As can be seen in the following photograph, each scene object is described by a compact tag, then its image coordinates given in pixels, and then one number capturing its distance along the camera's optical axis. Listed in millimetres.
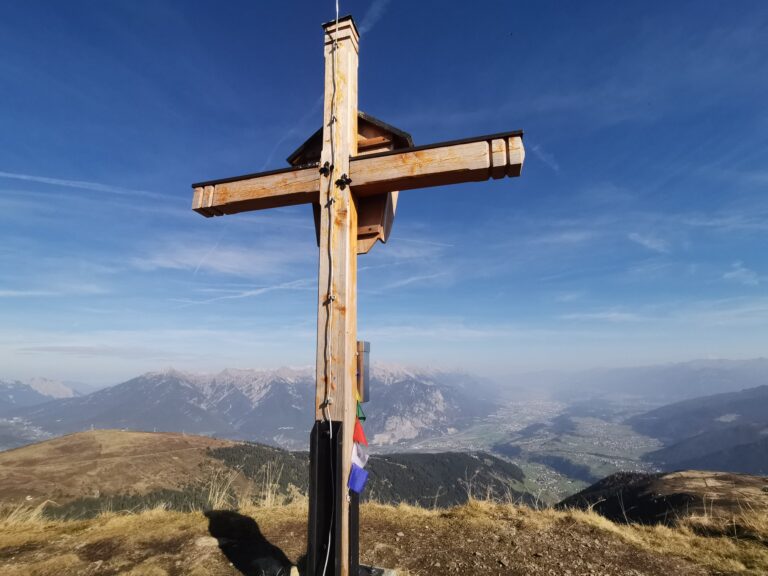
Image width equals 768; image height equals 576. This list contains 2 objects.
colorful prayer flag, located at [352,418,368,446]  4191
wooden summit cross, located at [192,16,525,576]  3938
